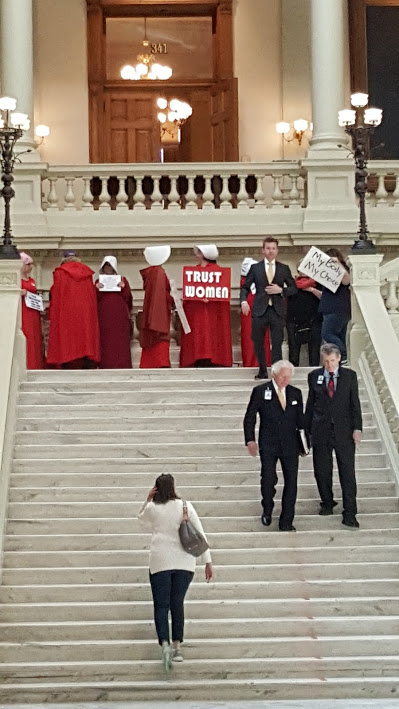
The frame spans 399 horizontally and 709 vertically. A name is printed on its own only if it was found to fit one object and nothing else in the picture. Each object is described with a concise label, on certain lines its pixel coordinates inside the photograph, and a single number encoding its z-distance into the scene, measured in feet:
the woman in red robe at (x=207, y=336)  61.57
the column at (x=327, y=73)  72.74
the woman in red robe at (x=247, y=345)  63.67
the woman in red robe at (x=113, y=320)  61.57
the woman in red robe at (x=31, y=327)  61.36
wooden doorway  82.43
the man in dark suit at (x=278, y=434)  43.73
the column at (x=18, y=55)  72.13
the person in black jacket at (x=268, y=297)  53.67
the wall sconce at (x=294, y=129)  81.51
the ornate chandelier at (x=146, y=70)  88.89
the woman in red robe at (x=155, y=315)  61.00
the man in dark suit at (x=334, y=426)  44.37
